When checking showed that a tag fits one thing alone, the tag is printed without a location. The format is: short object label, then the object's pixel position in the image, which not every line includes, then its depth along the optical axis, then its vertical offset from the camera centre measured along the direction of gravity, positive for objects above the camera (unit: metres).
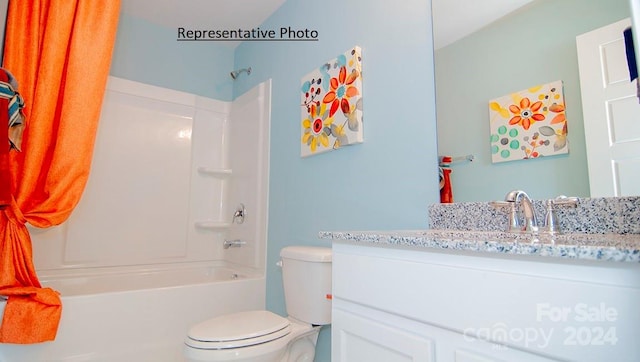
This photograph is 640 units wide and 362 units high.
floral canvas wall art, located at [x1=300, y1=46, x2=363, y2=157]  1.64 +0.62
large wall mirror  1.00 +0.49
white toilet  1.26 -0.45
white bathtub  1.63 -0.52
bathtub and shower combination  1.77 -0.08
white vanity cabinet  0.54 -0.18
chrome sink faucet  0.98 +0.02
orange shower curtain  1.48 +0.49
